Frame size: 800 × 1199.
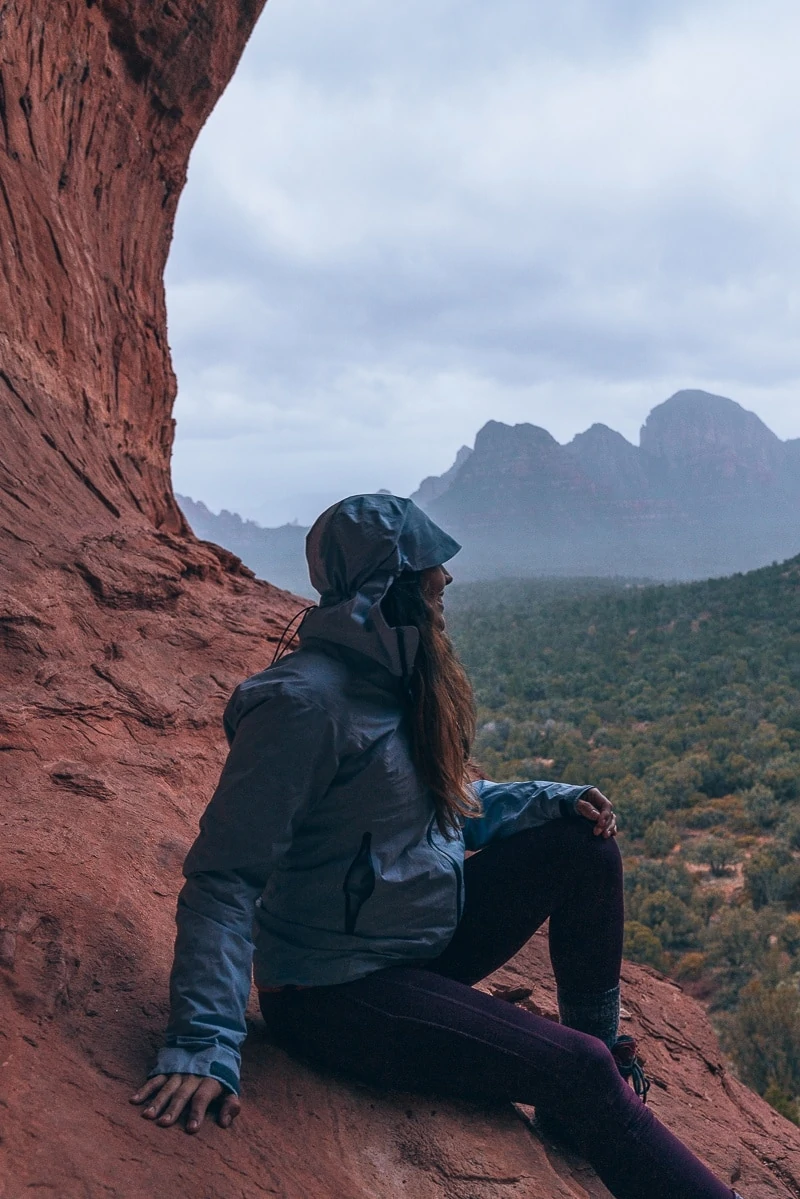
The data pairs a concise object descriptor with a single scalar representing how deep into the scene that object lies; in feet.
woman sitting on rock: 6.68
